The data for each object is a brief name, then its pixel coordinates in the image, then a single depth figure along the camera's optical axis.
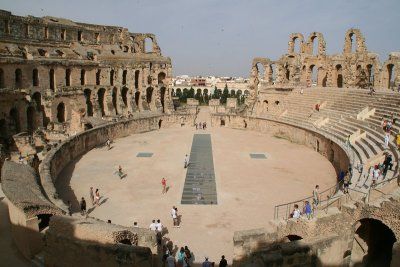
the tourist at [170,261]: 10.86
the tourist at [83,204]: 15.36
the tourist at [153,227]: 13.10
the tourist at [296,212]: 12.52
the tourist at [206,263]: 10.82
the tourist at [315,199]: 13.84
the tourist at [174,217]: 14.24
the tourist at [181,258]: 11.32
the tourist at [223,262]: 10.82
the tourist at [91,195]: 16.45
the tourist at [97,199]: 16.31
